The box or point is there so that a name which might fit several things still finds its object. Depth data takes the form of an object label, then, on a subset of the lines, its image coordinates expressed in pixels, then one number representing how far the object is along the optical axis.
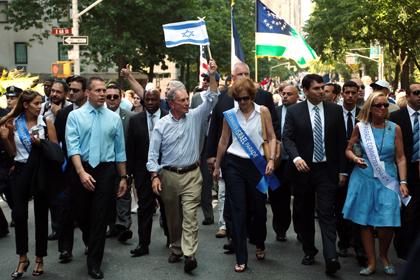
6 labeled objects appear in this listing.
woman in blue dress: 6.37
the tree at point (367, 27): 29.14
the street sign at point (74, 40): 21.39
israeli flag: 13.85
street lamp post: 24.36
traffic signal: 22.41
